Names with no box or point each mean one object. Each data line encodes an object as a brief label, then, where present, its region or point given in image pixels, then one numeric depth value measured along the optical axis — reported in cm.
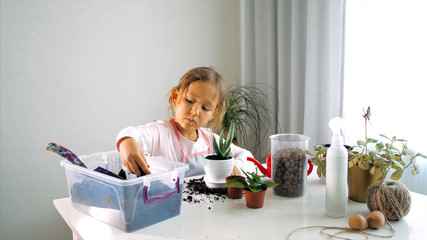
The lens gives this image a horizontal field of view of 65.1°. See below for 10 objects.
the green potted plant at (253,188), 99
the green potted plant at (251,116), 256
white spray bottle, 92
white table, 83
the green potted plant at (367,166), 98
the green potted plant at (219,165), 116
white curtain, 211
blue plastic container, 85
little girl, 141
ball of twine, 89
